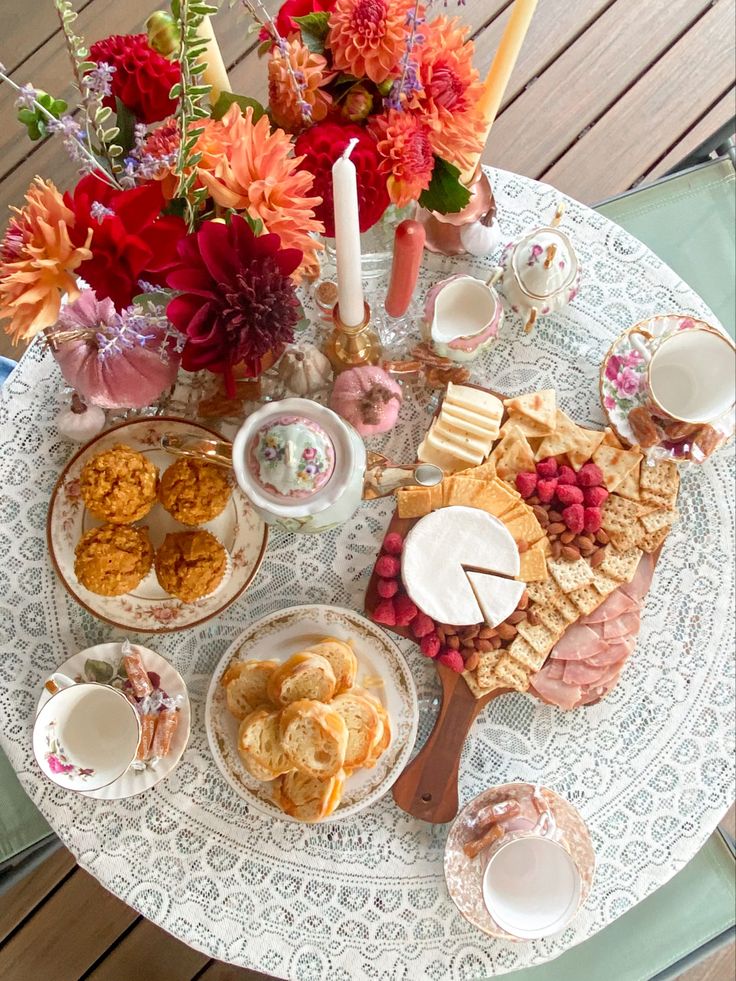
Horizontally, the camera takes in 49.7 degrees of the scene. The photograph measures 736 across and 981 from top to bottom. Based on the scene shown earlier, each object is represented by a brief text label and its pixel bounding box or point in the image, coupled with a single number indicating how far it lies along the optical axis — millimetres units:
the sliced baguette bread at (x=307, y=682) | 988
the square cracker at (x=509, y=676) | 1052
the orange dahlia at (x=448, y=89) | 762
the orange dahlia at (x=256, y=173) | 724
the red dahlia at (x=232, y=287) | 722
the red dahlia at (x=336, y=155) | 785
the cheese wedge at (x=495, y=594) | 1047
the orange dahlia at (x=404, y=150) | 781
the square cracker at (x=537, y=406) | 1089
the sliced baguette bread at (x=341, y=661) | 1024
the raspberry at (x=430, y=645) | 1053
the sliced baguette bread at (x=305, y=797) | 984
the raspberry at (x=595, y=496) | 1074
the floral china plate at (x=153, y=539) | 1049
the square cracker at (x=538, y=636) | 1059
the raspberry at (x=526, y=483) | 1073
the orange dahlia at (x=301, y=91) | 775
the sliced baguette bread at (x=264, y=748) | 977
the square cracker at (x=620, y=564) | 1078
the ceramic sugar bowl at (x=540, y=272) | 1076
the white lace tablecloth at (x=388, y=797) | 1025
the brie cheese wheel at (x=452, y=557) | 1042
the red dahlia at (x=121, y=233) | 707
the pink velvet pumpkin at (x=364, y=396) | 1043
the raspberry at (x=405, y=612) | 1052
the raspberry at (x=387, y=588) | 1053
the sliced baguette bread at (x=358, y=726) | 999
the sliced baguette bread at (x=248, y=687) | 1024
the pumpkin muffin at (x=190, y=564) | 1001
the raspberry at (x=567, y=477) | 1082
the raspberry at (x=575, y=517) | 1063
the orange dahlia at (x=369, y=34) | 743
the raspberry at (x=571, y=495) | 1069
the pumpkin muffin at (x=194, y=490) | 979
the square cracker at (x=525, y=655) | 1051
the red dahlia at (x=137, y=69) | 801
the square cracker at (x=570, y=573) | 1068
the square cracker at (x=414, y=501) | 1078
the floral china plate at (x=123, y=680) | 1020
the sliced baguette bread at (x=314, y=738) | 942
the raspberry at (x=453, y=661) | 1048
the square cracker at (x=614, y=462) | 1088
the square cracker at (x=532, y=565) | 1063
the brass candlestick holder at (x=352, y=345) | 1002
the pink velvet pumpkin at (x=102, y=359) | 921
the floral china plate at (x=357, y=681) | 1034
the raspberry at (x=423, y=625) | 1057
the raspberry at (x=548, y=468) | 1087
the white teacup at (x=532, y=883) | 982
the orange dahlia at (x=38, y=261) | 706
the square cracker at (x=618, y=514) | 1088
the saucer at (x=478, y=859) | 1002
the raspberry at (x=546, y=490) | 1072
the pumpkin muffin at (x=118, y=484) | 971
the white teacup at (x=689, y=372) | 1073
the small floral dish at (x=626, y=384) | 1102
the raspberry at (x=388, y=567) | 1054
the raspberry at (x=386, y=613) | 1054
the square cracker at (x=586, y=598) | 1072
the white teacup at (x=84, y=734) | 984
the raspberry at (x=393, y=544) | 1069
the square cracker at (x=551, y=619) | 1071
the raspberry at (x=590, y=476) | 1079
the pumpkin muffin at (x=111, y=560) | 984
